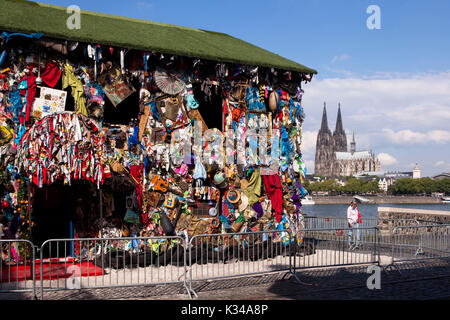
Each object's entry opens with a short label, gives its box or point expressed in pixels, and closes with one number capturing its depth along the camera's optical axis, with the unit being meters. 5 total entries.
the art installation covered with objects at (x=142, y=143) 12.63
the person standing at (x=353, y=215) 19.25
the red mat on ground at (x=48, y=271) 11.62
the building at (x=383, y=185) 191.23
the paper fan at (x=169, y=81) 14.70
